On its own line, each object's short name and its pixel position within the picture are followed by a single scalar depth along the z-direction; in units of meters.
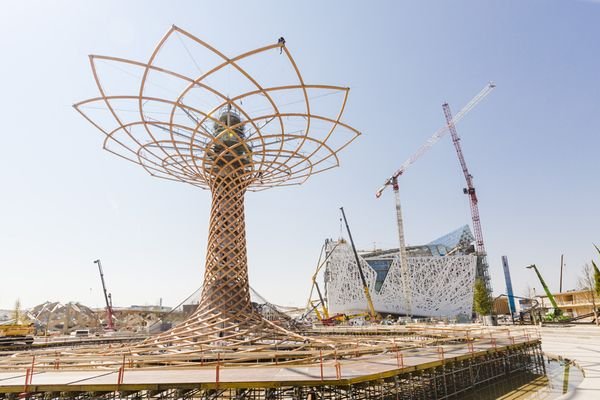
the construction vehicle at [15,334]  29.16
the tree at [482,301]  43.88
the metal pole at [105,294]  60.13
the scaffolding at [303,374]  8.77
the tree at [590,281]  30.24
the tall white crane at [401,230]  63.69
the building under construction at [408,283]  59.28
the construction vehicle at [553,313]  37.66
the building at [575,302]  46.75
